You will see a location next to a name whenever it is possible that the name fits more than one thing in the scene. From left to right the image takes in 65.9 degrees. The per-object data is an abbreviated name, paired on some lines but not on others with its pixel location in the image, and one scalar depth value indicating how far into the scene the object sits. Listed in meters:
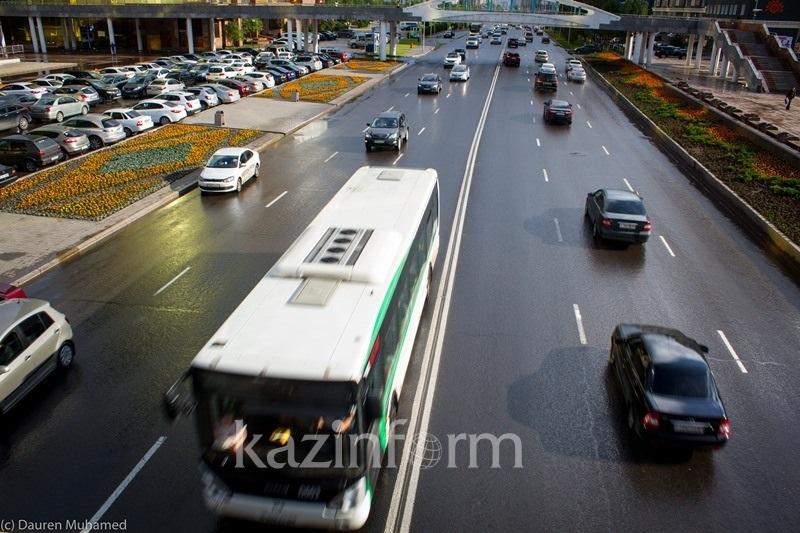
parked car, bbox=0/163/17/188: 23.36
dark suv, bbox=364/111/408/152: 29.42
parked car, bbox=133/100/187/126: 35.66
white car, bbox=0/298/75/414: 10.77
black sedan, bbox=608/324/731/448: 9.66
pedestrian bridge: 69.12
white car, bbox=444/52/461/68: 66.69
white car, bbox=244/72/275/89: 49.69
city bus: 7.42
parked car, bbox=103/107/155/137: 32.81
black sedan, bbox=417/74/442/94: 48.50
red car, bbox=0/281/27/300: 13.20
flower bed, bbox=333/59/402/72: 65.31
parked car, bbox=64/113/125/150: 30.14
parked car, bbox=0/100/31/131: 33.59
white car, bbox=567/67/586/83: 58.06
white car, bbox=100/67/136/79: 51.66
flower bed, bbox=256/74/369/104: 46.62
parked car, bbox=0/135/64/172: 26.16
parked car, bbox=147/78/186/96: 44.43
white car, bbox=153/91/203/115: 37.93
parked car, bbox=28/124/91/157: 28.17
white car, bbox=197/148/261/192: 23.31
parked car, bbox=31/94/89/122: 35.72
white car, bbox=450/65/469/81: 55.69
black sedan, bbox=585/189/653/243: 18.08
